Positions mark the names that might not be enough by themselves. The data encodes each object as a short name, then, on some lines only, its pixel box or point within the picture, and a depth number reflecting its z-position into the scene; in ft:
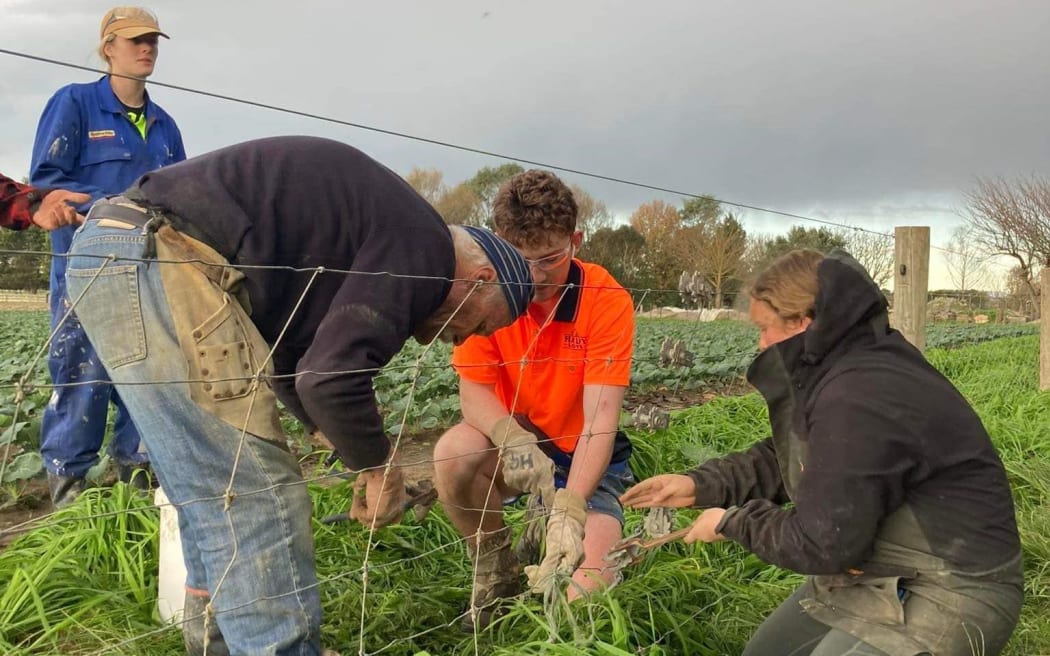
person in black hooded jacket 5.12
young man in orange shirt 7.49
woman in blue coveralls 9.56
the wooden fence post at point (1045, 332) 19.98
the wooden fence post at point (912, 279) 12.54
